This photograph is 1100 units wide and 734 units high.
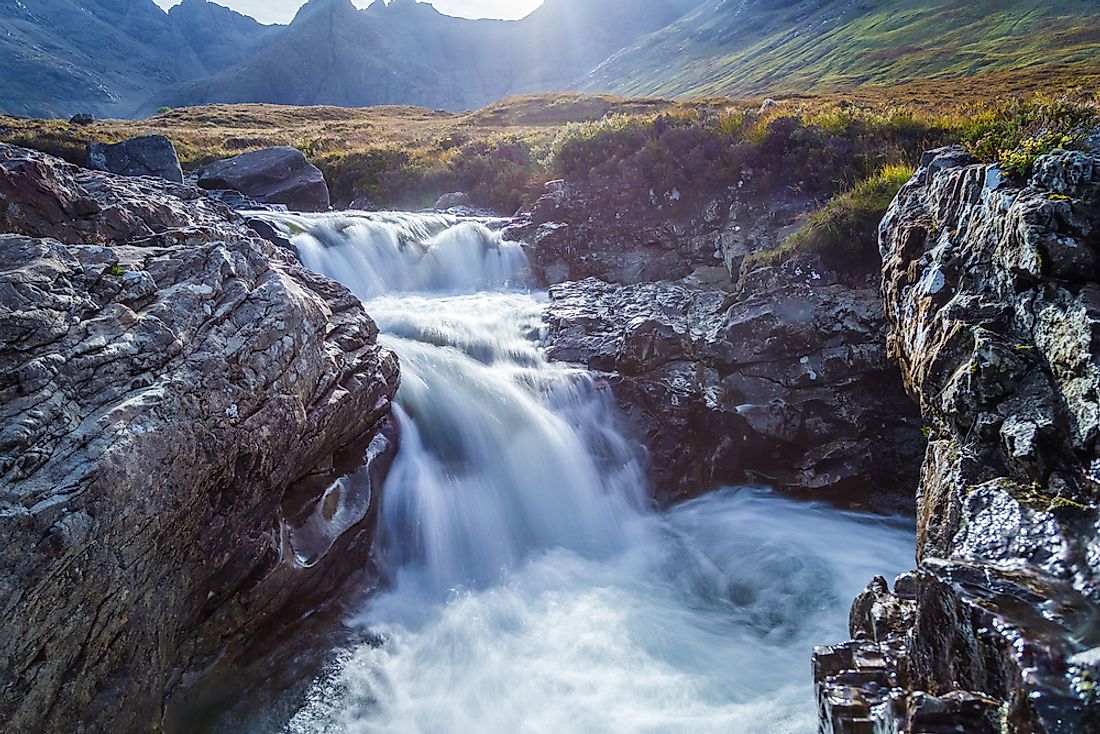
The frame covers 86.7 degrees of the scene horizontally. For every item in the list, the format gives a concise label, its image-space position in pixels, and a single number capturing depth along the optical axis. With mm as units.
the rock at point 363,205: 26453
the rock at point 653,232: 15680
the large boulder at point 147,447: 4410
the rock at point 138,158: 22375
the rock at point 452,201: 25141
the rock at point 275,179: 24469
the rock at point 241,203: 20328
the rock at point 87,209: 6930
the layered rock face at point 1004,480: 3146
